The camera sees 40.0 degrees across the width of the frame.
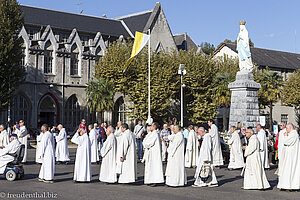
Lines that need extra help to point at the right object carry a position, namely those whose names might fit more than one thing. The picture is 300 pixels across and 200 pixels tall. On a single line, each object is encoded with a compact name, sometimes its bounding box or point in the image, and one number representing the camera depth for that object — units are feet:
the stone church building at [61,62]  143.02
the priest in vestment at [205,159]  43.70
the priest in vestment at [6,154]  46.50
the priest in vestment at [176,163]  43.19
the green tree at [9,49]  110.42
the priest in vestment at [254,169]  41.57
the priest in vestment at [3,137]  57.41
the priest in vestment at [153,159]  43.70
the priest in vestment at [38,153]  64.13
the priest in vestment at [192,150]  62.64
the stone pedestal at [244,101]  75.56
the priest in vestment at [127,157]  44.14
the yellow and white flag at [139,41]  104.83
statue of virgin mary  78.33
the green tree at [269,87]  170.30
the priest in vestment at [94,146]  66.03
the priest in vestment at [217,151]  61.87
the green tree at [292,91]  182.29
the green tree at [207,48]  309.22
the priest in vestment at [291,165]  41.01
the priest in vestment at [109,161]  44.55
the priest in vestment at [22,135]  64.39
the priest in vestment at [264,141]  59.76
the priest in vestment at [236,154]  60.90
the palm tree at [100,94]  130.11
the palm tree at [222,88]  143.29
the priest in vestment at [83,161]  45.47
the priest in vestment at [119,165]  43.97
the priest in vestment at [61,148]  66.28
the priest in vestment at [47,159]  45.16
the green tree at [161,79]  132.36
